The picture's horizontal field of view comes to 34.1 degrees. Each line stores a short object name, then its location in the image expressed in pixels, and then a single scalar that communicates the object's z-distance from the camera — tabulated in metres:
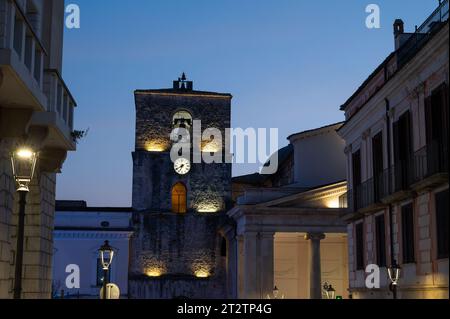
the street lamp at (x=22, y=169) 11.16
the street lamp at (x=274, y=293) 39.27
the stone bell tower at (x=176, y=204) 54.34
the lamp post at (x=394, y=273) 20.45
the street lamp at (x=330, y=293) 35.94
